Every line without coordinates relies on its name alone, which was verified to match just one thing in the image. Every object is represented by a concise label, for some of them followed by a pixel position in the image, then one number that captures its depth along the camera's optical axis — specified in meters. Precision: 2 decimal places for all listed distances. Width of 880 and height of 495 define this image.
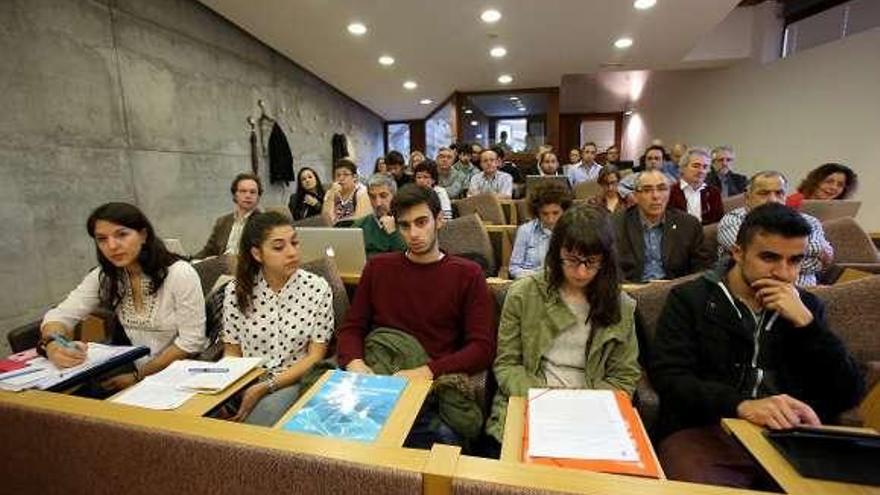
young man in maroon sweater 1.65
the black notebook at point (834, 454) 0.75
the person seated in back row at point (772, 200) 2.21
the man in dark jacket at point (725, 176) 4.34
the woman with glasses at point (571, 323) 1.40
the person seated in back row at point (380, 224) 2.78
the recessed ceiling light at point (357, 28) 4.98
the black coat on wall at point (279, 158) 6.11
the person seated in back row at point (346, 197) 3.82
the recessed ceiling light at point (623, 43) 5.54
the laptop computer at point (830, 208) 2.82
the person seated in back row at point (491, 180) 5.06
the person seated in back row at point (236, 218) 3.23
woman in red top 3.06
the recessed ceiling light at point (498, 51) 5.79
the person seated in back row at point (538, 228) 2.59
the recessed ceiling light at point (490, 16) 4.58
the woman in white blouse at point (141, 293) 1.63
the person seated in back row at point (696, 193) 3.26
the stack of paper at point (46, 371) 1.06
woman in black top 4.75
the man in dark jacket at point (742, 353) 1.21
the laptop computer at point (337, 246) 2.30
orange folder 0.78
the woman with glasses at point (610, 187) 3.71
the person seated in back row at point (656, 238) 2.54
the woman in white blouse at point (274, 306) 1.67
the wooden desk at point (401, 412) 0.87
